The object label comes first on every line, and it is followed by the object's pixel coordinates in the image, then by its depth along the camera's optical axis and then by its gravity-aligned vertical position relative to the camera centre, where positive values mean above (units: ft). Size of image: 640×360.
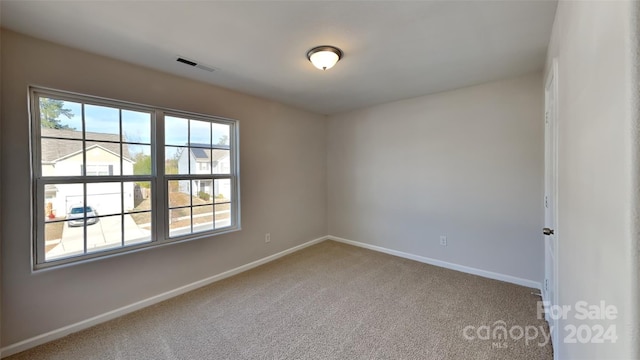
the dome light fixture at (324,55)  6.99 +3.54
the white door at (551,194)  5.74 -0.52
